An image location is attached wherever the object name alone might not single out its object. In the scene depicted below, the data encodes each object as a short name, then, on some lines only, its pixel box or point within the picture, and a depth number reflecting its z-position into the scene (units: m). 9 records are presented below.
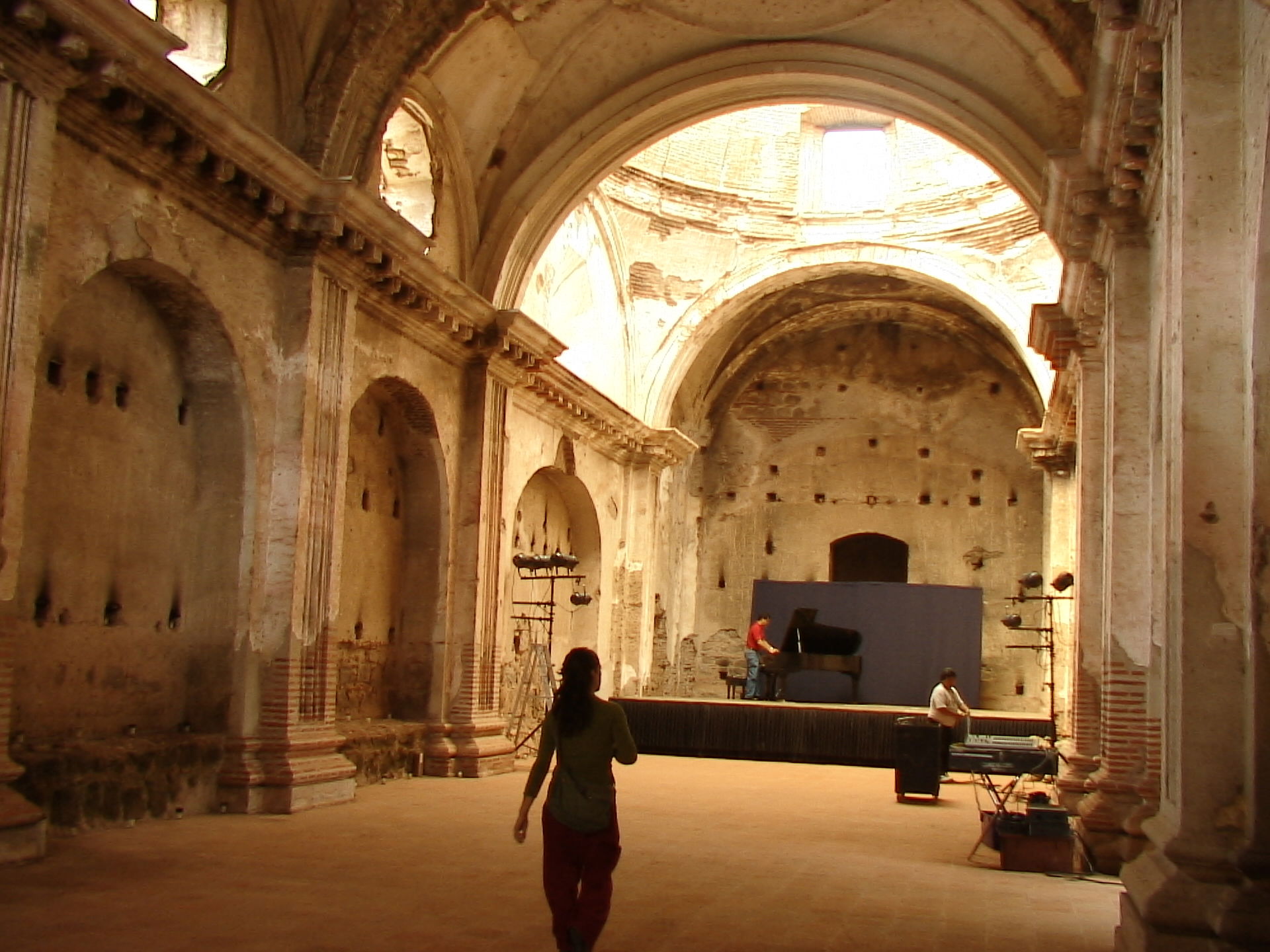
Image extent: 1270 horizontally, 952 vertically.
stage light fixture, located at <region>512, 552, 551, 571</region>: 14.12
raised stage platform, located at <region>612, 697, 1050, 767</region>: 16.77
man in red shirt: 19.94
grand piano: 19.30
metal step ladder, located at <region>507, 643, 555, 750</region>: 14.79
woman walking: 4.84
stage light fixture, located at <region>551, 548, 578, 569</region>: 13.91
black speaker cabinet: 12.05
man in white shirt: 12.36
